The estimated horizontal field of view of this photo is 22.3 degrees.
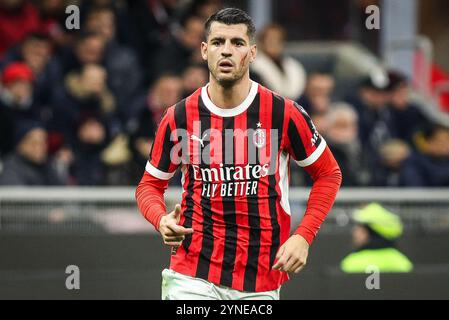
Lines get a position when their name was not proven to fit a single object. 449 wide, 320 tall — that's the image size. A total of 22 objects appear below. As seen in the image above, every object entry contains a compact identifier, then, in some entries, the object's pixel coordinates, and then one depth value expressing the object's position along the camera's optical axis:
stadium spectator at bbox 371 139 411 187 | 10.62
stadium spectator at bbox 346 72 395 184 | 11.05
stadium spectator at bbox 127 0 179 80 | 11.74
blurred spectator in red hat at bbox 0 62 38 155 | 10.38
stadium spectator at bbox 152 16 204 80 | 11.48
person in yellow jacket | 9.43
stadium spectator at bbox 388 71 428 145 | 11.62
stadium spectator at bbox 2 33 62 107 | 10.85
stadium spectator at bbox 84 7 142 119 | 11.23
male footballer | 6.07
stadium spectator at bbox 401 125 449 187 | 10.80
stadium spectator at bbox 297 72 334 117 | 11.15
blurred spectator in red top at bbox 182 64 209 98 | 11.03
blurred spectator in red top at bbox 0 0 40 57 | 11.70
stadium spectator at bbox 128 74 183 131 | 10.70
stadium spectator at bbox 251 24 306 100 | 11.44
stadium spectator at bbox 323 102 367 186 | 10.45
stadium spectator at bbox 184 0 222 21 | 12.02
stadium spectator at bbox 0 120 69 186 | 9.88
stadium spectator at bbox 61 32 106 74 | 11.12
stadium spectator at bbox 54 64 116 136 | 10.59
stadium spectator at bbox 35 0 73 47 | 11.65
